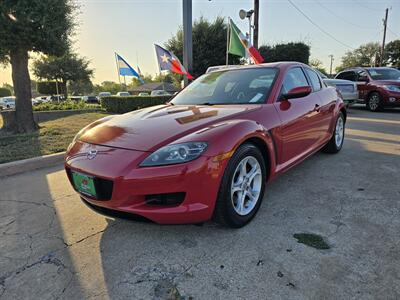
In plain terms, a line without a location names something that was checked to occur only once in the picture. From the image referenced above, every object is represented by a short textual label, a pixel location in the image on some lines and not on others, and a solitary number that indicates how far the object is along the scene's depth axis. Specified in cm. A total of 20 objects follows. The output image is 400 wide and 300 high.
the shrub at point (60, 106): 1581
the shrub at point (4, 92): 5977
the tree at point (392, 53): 5000
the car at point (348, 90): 1040
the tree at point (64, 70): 4112
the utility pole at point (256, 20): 1425
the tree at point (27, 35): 693
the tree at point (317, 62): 5277
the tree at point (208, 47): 2264
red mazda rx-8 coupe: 216
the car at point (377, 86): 1054
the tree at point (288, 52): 2409
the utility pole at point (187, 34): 895
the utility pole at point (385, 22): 3764
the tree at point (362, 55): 6637
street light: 1356
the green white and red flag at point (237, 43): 1052
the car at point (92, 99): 3347
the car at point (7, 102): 3139
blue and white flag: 1858
